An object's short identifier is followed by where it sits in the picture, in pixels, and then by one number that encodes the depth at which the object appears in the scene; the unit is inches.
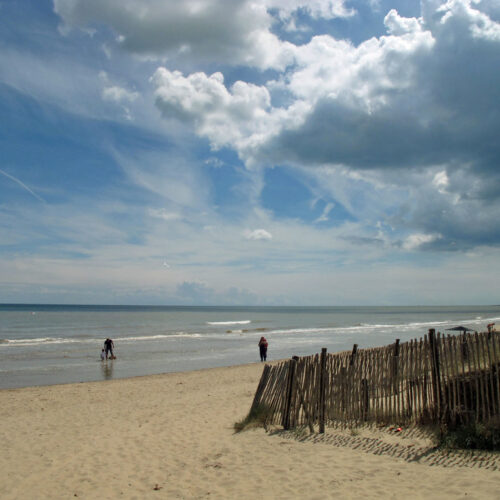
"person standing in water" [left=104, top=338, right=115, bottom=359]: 1052.5
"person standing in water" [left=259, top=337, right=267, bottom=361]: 991.6
